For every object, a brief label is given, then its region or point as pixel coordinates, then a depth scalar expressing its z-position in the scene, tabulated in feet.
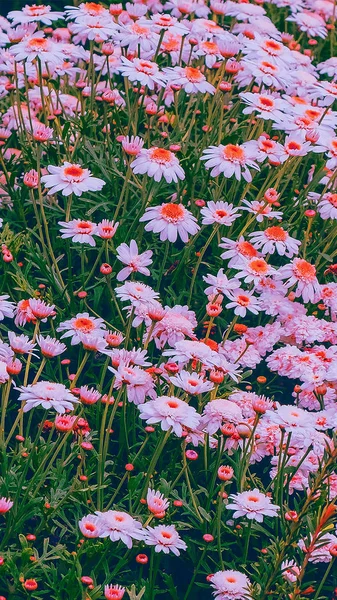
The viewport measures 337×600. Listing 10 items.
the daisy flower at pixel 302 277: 9.66
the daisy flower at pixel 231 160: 9.70
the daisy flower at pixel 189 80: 10.60
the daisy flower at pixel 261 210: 9.85
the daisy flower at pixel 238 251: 9.55
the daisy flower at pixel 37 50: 10.05
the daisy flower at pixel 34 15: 10.57
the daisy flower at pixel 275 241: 9.62
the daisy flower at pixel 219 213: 9.52
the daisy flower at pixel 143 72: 10.12
